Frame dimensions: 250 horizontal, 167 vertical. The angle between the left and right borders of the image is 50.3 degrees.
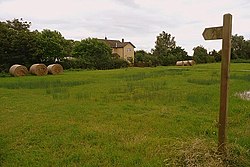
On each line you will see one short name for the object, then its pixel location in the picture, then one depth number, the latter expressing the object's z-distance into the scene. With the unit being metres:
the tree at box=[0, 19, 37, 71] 25.67
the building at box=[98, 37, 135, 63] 57.75
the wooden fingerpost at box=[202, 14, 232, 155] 3.49
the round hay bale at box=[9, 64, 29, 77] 22.11
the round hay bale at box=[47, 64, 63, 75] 24.97
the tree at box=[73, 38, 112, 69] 36.09
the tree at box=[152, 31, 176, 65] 64.76
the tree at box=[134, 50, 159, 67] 44.16
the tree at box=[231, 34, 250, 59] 55.53
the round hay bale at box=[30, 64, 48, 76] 23.23
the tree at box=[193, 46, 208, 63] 51.53
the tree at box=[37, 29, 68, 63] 28.23
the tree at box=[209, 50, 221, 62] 54.43
